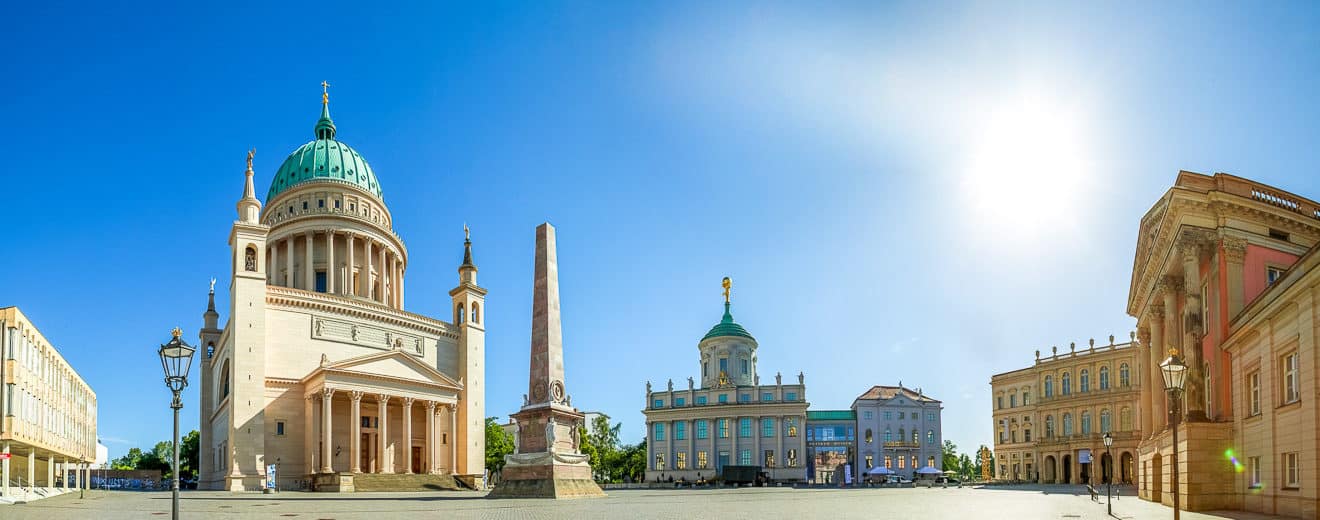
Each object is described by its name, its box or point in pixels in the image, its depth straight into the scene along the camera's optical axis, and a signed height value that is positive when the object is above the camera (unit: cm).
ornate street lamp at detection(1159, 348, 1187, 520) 1642 -68
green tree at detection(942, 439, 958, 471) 17040 -2272
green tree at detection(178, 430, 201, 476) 10619 -1255
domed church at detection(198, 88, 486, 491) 6009 -130
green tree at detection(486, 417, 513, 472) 10212 -1159
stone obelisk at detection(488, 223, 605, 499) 3703 -336
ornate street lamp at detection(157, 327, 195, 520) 1680 -25
